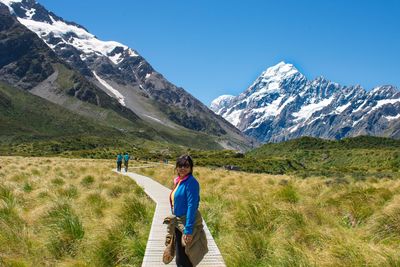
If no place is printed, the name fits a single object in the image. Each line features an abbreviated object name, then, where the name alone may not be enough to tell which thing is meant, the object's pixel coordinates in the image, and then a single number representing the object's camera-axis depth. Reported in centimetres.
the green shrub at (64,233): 1007
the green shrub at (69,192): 1747
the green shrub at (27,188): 1957
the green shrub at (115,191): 1923
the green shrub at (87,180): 2354
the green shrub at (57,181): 2270
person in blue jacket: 722
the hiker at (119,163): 4097
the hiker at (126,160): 4183
